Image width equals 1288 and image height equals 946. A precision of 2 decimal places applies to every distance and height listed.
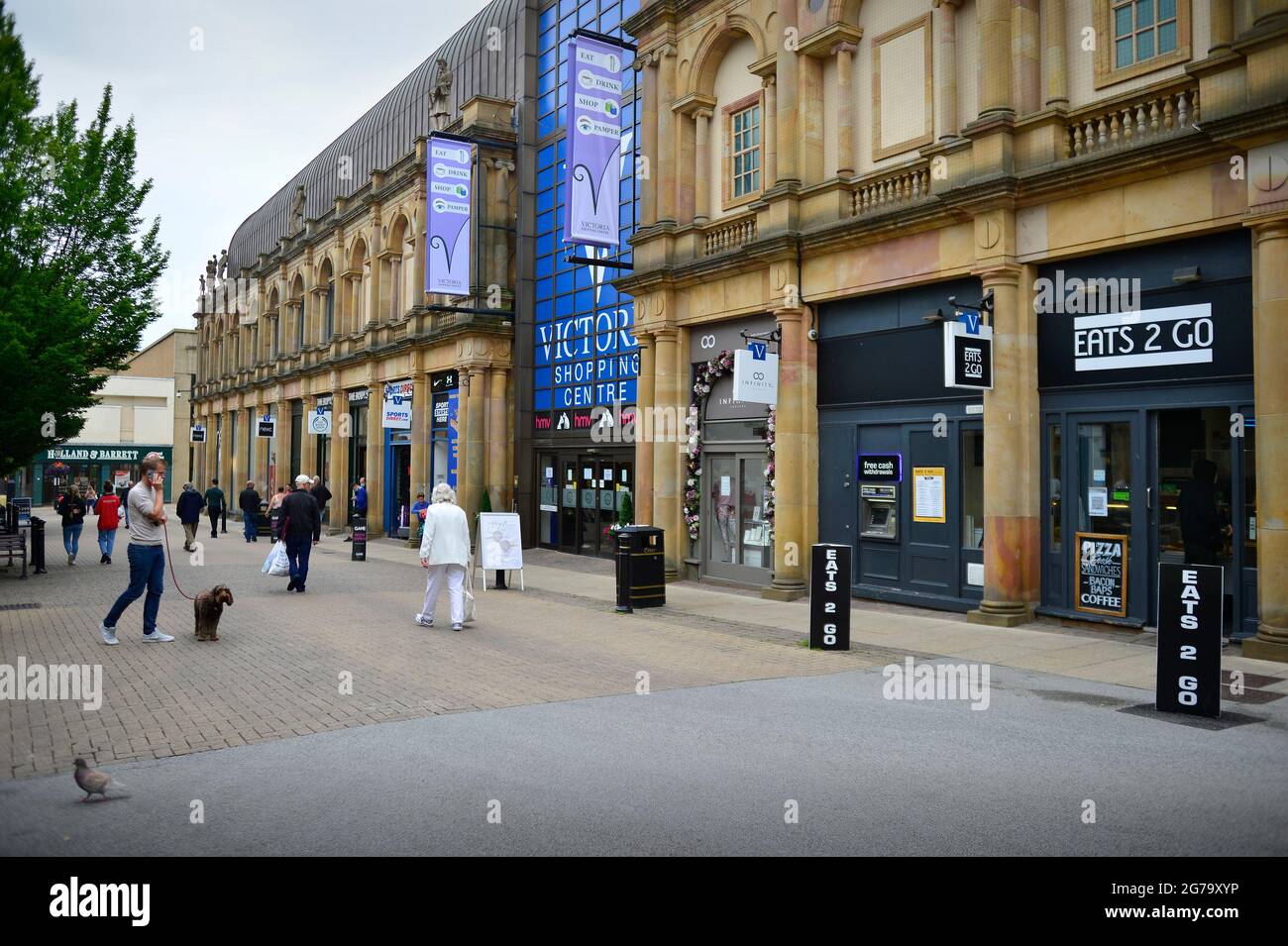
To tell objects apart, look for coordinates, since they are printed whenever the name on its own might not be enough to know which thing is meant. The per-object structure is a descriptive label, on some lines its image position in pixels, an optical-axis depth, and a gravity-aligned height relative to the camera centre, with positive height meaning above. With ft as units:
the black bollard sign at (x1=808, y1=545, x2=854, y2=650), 36.65 -4.07
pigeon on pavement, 17.47 -5.24
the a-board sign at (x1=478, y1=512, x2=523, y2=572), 56.39 -3.21
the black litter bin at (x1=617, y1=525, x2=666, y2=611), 48.39 -4.05
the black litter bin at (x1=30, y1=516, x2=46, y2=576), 65.31 -3.99
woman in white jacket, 42.22 -2.67
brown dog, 36.99 -4.69
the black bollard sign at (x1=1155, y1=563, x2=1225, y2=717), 25.31 -3.91
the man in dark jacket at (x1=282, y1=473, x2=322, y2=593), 54.19 -2.35
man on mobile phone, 35.58 -2.50
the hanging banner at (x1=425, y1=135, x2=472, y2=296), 85.54 +23.87
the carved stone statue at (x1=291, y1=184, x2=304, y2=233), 146.61 +41.51
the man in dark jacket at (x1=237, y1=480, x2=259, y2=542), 97.35 -2.36
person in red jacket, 68.44 -2.35
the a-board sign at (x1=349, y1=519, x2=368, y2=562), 78.18 -4.39
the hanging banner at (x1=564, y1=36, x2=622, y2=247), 62.28 +22.42
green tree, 62.13 +17.79
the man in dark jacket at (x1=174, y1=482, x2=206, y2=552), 86.74 -1.92
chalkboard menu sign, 39.93 -3.57
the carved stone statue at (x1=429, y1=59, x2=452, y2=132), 102.87 +41.45
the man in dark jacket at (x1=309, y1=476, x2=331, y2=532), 90.55 -0.55
